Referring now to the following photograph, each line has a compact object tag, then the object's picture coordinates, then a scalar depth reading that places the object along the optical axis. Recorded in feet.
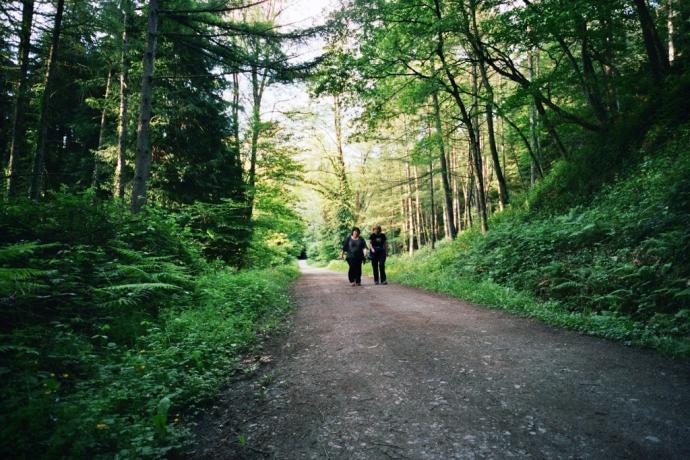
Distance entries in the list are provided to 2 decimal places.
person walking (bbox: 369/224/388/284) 40.40
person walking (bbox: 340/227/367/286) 40.22
